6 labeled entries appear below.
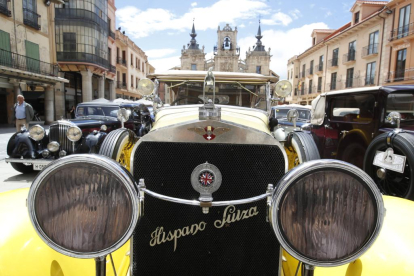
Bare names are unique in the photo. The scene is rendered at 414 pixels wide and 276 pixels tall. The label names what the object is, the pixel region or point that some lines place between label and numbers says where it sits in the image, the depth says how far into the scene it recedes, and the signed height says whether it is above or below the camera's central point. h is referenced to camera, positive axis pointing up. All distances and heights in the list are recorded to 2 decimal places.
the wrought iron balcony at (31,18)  15.90 +5.00
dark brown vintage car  3.79 -0.34
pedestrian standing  7.86 -0.31
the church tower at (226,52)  52.00 +10.48
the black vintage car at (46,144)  5.42 -0.85
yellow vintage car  1.17 -0.50
